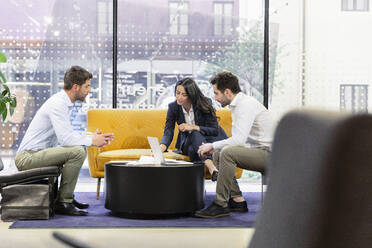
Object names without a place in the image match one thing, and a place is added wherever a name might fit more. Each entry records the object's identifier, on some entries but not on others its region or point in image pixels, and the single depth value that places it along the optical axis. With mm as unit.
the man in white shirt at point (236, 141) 3705
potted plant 4416
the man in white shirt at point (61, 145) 3695
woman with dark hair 4254
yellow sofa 4941
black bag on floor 3512
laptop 3691
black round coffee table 3539
